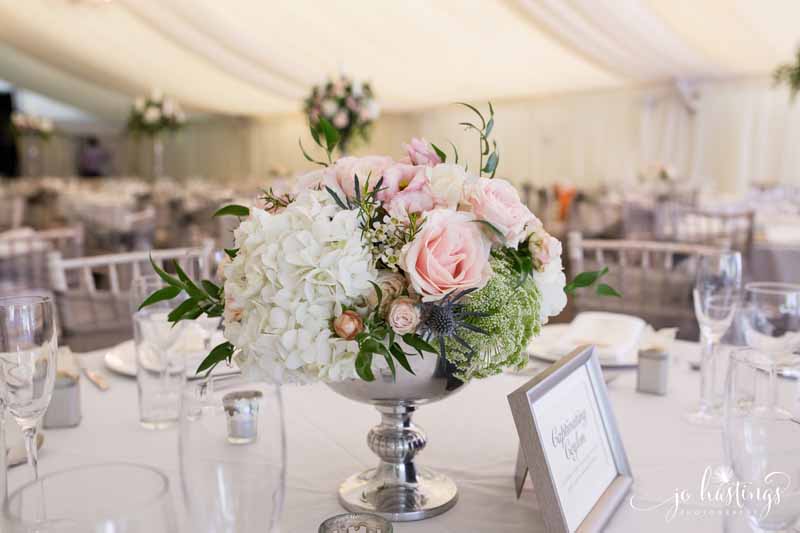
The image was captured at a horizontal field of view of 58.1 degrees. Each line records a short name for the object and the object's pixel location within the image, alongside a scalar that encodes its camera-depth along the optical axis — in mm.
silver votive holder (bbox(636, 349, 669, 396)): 1373
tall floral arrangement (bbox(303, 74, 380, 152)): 5492
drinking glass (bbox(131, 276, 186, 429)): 1237
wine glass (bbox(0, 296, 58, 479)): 848
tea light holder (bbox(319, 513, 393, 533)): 800
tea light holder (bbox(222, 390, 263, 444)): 625
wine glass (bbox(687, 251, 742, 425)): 1299
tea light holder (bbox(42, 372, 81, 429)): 1195
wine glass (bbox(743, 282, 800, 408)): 1181
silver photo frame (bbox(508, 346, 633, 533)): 781
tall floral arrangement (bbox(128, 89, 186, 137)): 10117
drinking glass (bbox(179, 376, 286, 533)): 624
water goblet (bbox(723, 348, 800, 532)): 714
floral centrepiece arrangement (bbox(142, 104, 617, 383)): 781
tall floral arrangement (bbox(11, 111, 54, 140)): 13039
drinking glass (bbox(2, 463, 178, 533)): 458
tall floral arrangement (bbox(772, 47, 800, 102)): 6359
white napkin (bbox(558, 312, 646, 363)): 1527
